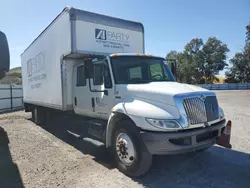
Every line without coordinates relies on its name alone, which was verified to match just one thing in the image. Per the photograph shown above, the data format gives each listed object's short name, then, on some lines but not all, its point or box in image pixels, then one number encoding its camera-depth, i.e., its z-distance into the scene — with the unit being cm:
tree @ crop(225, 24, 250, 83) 6366
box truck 406
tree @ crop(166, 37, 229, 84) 6494
